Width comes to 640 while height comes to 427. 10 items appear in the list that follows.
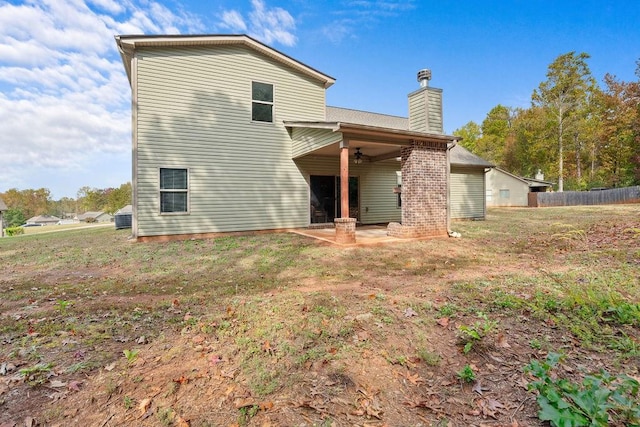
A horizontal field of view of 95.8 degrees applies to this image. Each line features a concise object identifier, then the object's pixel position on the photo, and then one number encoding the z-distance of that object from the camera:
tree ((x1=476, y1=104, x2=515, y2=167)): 38.50
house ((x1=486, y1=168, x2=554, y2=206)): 25.64
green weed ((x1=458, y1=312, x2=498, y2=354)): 2.39
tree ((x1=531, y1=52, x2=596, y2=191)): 25.62
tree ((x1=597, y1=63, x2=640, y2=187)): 24.28
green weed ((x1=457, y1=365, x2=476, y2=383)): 2.00
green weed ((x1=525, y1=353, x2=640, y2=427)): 1.47
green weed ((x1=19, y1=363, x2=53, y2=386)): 1.99
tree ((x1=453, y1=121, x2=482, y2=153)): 43.46
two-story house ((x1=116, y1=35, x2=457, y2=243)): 8.21
